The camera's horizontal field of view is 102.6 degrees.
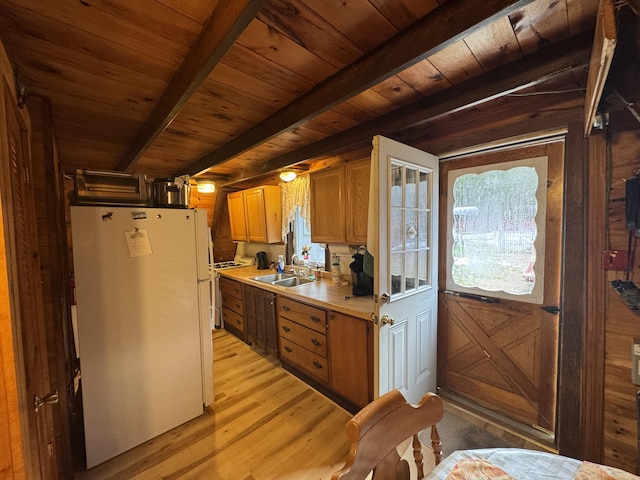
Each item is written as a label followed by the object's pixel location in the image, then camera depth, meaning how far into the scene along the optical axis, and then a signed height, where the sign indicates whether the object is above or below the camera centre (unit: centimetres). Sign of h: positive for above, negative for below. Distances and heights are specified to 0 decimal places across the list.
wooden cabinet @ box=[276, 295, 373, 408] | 192 -105
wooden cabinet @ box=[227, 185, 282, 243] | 345 +17
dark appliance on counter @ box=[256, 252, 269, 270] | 379 -52
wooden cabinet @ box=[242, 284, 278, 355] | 276 -106
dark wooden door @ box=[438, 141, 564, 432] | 167 -90
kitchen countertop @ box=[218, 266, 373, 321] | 195 -64
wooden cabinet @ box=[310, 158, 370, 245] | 229 +20
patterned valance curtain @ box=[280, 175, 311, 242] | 308 +33
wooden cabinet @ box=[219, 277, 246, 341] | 330 -109
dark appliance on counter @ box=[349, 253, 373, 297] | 228 -53
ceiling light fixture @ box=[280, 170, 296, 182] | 286 +56
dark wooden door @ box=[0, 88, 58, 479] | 72 -23
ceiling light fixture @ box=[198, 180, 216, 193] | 356 +57
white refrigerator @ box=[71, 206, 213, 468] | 157 -63
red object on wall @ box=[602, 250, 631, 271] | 132 -22
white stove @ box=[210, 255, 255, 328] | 373 -62
